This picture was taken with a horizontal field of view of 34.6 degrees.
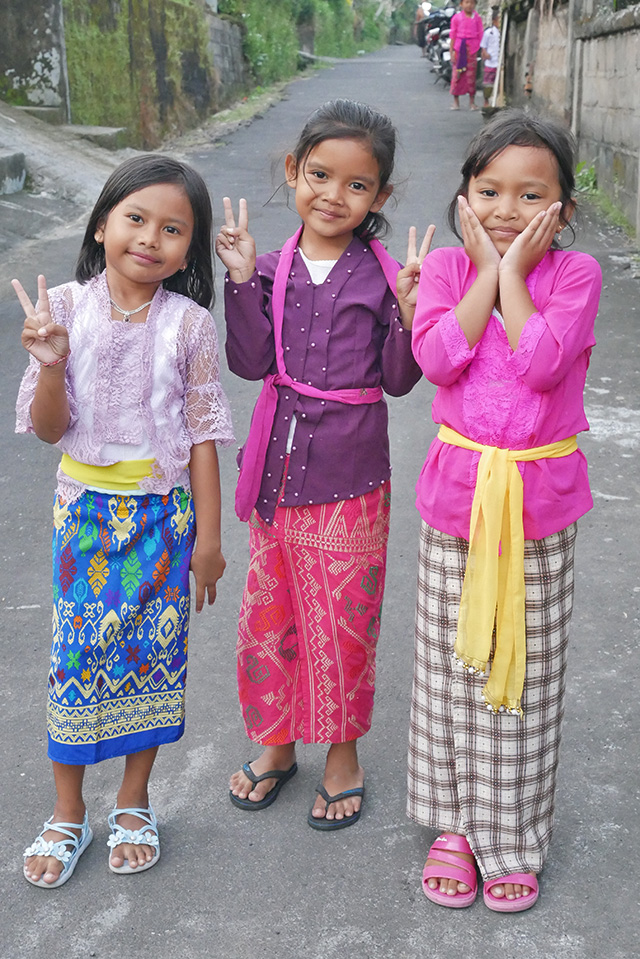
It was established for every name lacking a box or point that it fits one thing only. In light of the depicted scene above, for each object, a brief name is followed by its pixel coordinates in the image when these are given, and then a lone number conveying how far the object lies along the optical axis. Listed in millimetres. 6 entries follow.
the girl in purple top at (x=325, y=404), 2268
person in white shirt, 15727
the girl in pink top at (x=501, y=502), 2018
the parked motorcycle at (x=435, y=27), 21578
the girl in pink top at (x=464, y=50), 15484
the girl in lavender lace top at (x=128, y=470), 2160
